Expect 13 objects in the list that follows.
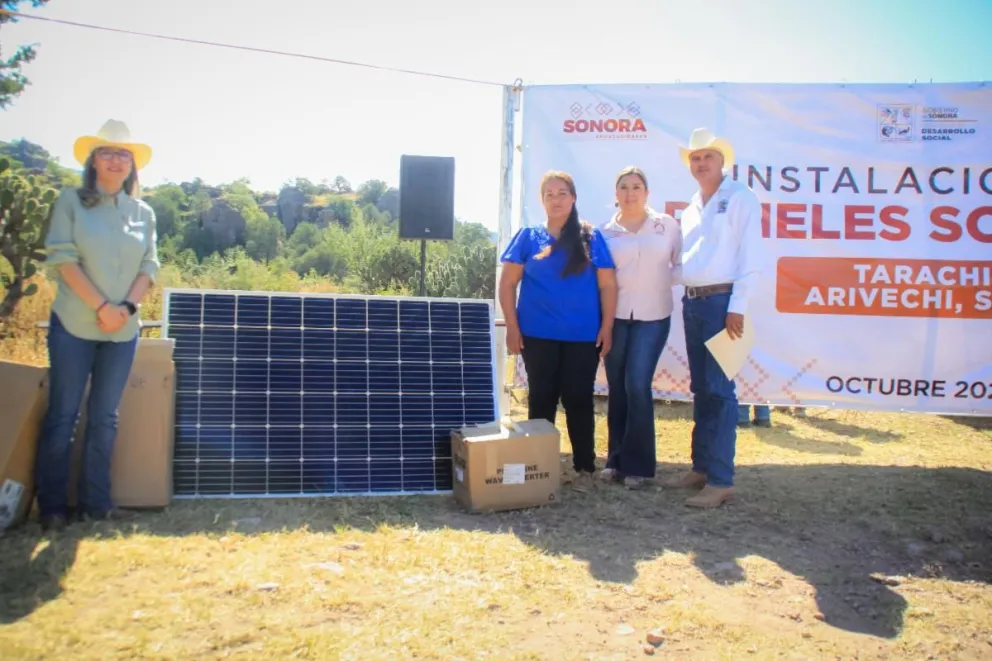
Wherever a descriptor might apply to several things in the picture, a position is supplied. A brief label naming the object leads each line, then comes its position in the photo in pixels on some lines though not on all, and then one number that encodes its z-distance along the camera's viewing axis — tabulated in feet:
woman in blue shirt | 15.12
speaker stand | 20.92
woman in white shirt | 15.30
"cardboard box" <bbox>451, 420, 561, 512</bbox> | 13.62
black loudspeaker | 21.54
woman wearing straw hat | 11.63
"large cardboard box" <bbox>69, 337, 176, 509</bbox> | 12.93
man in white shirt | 13.89
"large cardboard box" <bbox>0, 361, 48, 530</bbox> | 11.48
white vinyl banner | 18.06
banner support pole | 18.93
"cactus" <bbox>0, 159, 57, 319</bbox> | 24.73
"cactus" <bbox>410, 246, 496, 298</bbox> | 60.54
